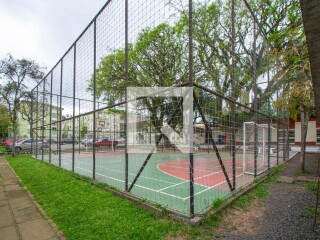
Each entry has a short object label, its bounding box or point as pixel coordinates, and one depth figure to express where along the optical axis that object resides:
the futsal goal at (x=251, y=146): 6.78
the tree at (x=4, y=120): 19.74
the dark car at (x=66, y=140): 11.75
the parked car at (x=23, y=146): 17.95
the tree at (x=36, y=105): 12.99
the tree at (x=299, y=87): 6.41
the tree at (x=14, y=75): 14.19
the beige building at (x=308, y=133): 19.08
